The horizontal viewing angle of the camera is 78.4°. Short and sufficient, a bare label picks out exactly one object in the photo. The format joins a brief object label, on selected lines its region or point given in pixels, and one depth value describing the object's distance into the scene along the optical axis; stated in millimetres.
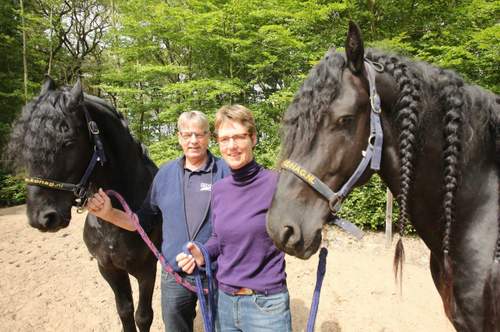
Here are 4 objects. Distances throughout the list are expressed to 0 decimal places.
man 2322
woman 1894
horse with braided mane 1502
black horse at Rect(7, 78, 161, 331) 2174
